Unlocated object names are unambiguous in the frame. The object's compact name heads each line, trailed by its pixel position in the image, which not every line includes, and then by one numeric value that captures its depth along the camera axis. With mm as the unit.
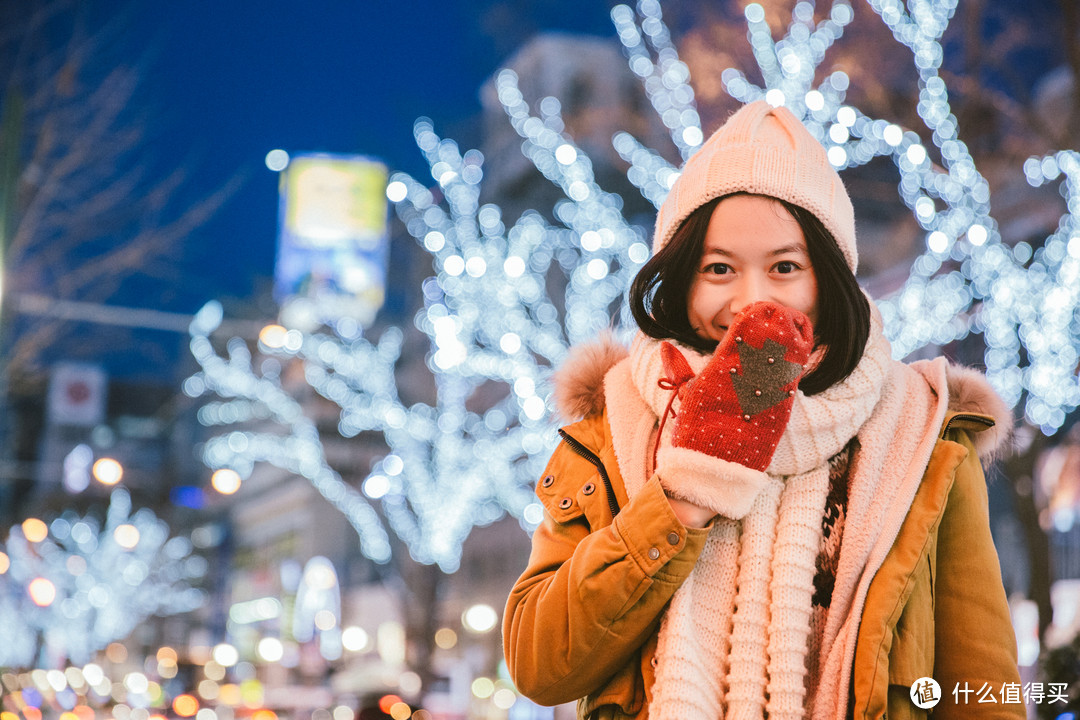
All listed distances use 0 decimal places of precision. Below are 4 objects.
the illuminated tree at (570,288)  7344
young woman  1633
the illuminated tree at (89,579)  22062
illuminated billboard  26219
